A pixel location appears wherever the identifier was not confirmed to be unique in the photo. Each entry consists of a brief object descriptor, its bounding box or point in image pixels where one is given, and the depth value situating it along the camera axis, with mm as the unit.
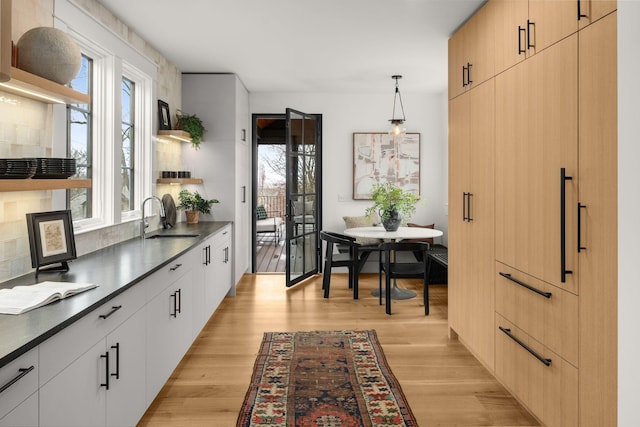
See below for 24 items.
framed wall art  6902
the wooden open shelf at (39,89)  2115
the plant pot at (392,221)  5367
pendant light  5609
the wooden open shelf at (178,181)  4754
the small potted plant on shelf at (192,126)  5227
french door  6105
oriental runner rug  2676
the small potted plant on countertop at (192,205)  5340
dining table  5193
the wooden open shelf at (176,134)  4730
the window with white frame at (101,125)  3188
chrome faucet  3867
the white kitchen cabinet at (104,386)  1629
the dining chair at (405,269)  4840
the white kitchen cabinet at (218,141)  5648
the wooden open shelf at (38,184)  2010
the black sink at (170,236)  4195
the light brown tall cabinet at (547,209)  1951
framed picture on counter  2402
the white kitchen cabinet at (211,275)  3797
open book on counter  1780
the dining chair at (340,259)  5500
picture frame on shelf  4762
